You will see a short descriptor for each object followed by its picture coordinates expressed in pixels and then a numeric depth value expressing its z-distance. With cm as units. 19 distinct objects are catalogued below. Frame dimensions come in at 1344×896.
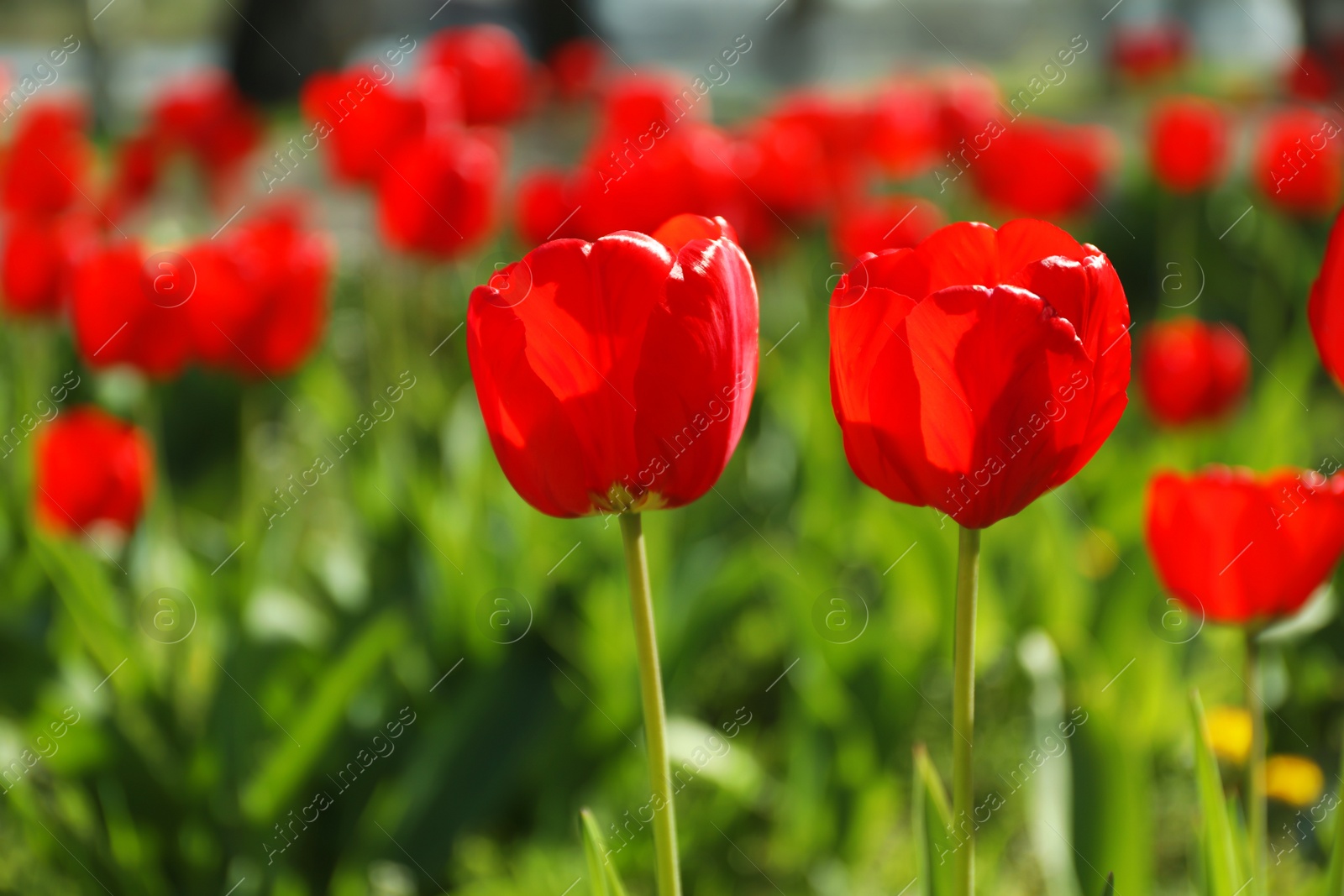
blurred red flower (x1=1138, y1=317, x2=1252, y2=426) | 229
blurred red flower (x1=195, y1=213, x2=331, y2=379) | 199
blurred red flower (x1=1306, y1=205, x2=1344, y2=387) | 78
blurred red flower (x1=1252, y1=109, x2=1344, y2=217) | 340
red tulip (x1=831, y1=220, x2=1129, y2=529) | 67
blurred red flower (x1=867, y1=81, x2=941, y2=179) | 354
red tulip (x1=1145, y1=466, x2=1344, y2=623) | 102
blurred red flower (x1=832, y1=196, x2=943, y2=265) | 281
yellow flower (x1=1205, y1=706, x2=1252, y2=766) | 183
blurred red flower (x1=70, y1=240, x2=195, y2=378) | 194
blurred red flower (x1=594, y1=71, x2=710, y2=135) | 315
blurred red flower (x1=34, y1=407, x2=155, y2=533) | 179
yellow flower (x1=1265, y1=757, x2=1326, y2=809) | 167
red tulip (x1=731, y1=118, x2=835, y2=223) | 297
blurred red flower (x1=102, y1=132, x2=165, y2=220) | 342
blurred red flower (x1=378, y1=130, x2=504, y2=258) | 242
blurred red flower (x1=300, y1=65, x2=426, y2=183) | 263
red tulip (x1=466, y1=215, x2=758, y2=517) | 71
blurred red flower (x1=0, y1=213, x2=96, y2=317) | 244
